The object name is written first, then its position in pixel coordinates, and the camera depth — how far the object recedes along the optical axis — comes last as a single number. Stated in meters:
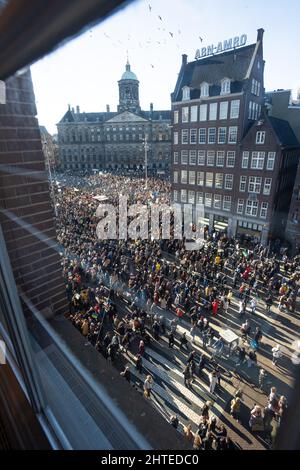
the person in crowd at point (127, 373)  7.66
